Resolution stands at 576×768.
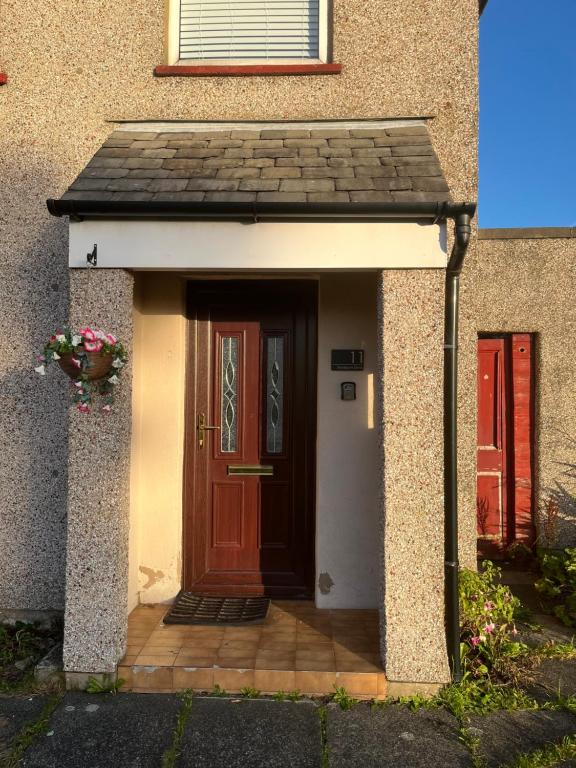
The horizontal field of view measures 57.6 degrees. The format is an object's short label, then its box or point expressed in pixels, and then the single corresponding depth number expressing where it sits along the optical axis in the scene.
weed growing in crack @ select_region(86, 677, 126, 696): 3.26
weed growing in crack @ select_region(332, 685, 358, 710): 3.12
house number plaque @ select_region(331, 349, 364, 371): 4.16
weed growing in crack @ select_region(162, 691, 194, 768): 2.68
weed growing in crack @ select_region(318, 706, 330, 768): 2.69
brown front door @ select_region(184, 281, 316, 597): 4.35
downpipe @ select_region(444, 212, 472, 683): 3.27
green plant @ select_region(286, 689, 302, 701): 3.20
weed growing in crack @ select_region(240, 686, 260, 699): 3.22
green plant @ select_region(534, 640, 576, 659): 3.66
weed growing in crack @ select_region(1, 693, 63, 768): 2.72
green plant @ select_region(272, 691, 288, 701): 3.20
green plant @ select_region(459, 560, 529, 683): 3.38
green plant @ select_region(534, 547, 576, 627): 4.25
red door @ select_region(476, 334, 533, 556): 5.15
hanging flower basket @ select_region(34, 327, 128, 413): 3.04
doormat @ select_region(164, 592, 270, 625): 3.90
